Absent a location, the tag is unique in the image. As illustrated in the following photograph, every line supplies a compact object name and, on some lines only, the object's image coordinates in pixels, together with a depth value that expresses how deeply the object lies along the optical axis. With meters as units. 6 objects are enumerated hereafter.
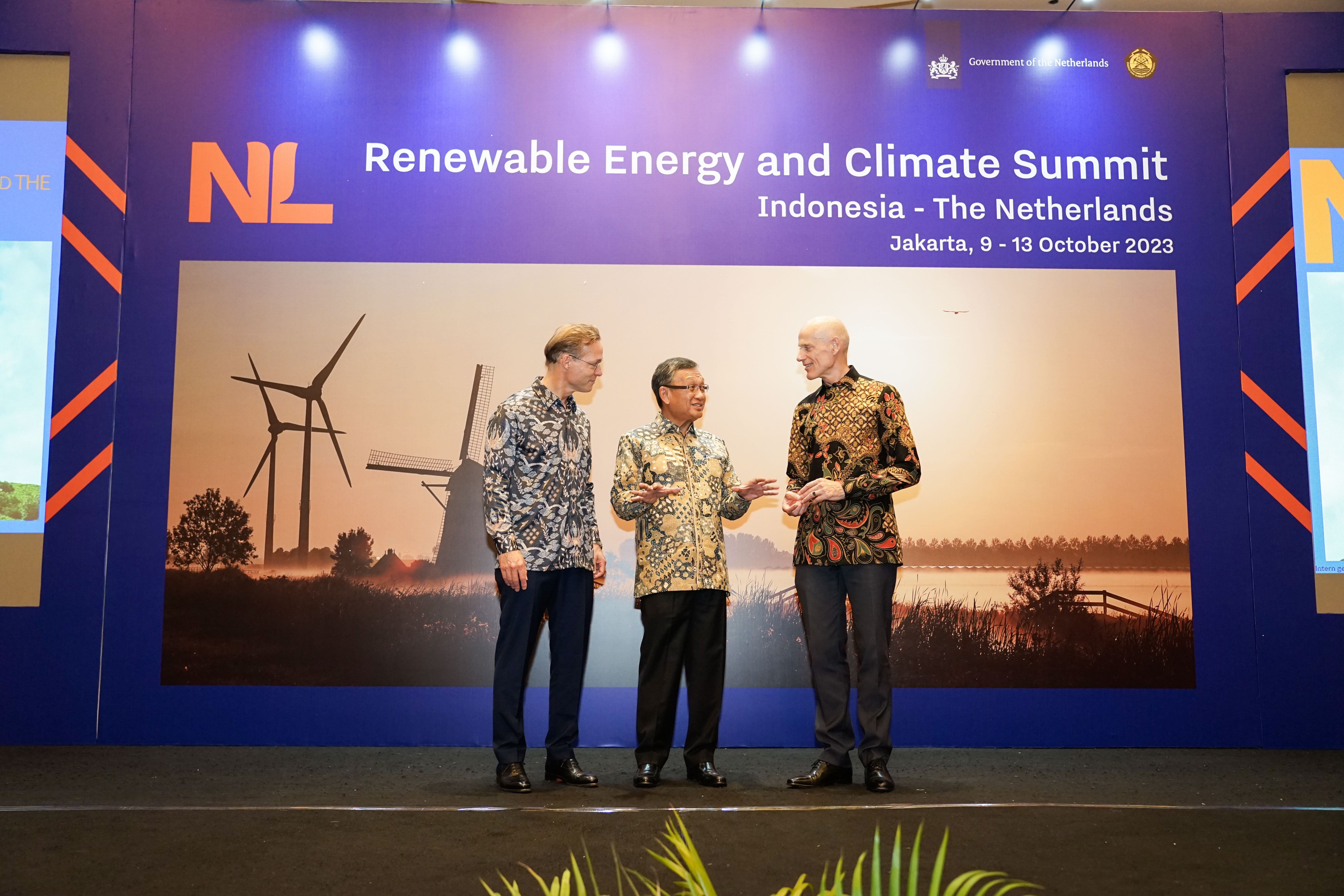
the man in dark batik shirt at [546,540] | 3.16
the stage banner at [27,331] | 4.05
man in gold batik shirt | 3.20
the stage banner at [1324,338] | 4.16
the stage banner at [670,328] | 4.04
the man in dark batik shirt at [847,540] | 3.15
